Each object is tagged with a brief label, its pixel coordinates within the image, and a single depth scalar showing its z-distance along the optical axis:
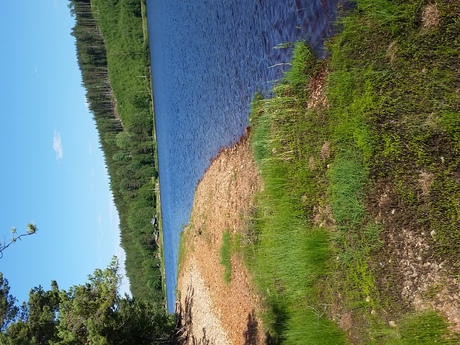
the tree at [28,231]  10.28
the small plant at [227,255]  17.36
